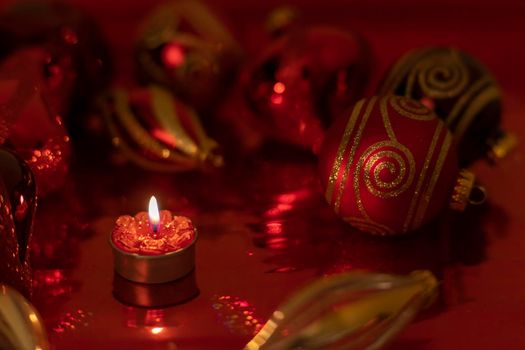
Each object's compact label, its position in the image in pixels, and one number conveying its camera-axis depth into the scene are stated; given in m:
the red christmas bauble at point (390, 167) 0.73
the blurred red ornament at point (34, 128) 0.76
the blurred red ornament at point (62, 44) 0.81
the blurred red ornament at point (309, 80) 0.80
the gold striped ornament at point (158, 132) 0.81
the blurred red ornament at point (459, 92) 0.78
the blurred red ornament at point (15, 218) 0.70
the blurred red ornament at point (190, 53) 0.84
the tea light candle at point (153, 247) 0.73
